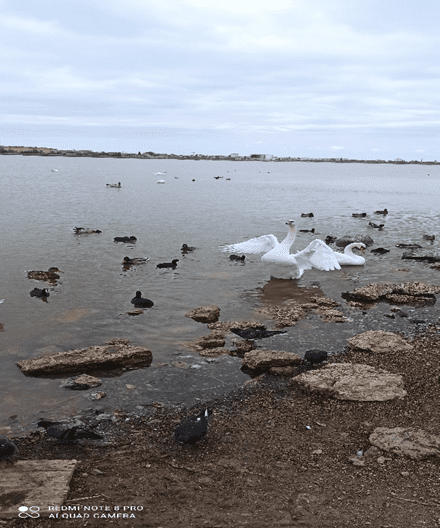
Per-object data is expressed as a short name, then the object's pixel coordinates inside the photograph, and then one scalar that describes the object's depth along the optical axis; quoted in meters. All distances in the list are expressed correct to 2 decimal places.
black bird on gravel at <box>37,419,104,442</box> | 7.43
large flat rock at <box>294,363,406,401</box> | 8.81
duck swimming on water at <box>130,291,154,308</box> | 14.68
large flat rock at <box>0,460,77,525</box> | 5.77
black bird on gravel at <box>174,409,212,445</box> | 7.34
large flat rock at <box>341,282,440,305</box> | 15.73
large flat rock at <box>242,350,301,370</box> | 10.28
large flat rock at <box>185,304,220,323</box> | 13.66
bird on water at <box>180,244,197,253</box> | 24.20
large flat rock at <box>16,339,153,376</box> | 10.05
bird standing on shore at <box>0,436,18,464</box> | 6.85
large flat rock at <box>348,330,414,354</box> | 11.23
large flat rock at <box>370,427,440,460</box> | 6.97
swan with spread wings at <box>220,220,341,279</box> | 18.48
